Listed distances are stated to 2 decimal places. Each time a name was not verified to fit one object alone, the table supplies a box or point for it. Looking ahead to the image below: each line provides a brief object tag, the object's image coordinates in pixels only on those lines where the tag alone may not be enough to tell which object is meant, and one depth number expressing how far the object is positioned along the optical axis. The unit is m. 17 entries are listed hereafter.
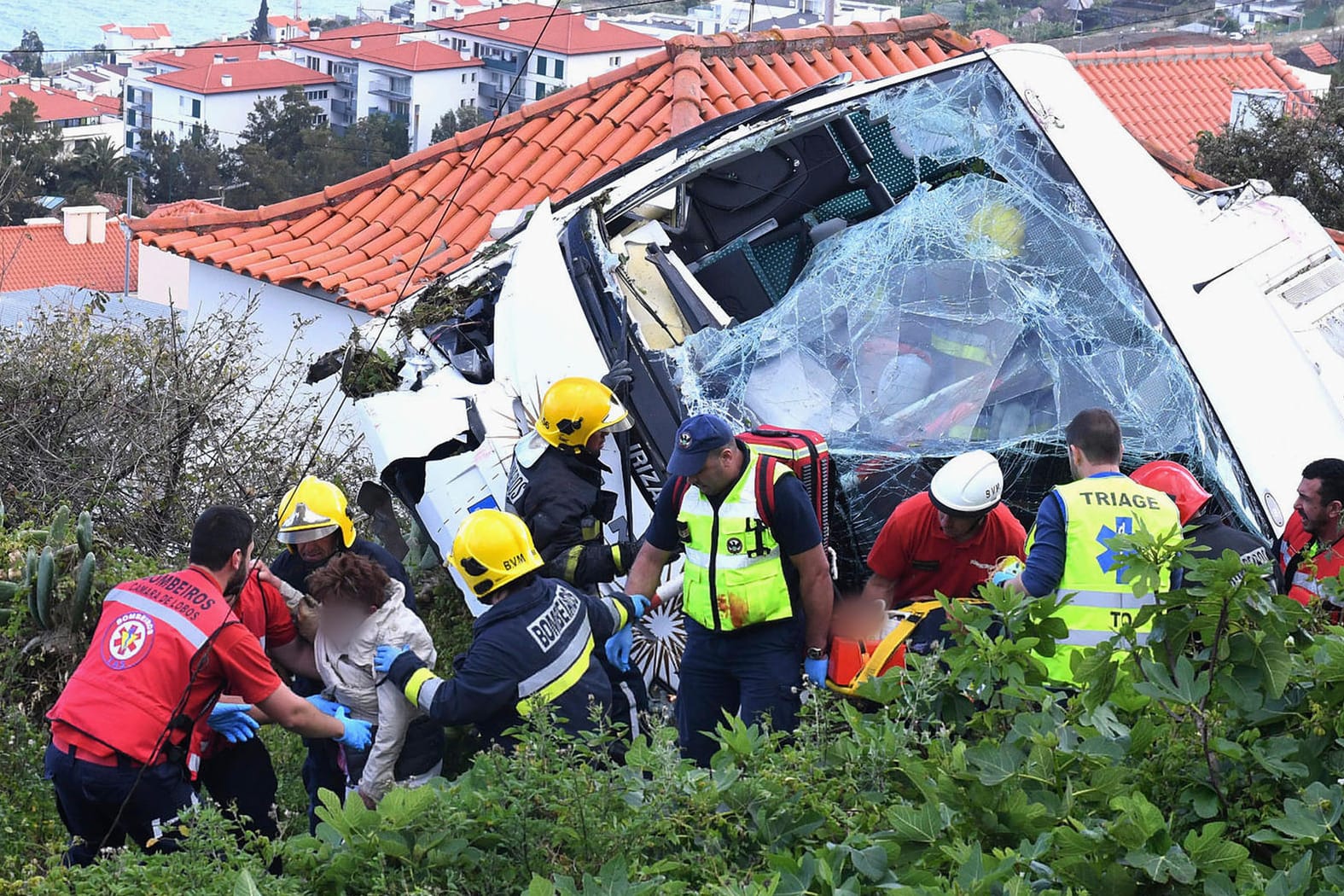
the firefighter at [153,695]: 7.53
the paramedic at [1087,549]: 7.96
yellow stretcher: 8.74
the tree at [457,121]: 116.01
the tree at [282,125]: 107.31
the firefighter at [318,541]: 8.97
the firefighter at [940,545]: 8.93
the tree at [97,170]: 96.75
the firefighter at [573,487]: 9.62
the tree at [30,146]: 80.75
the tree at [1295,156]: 28.72
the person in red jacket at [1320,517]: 8.91
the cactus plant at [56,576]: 9.89
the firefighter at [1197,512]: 8.64
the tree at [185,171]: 104.94
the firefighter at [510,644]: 7.59
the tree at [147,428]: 13.97
